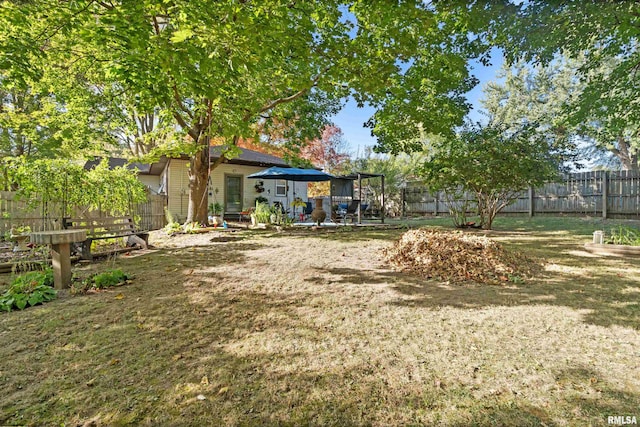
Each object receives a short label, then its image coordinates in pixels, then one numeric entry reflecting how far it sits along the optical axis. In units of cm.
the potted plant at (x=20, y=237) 556
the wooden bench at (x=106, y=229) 548
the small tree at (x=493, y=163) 834
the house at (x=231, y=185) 1429
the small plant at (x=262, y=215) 1084
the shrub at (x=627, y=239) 596
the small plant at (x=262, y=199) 1586
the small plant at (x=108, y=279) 394
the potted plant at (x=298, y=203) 1216
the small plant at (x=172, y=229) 926
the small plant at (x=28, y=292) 326
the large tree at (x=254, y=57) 410
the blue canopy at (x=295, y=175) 1087
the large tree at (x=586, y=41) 598
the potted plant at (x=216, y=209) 1359
